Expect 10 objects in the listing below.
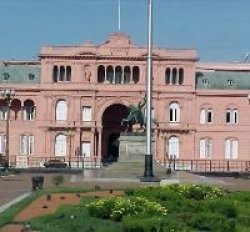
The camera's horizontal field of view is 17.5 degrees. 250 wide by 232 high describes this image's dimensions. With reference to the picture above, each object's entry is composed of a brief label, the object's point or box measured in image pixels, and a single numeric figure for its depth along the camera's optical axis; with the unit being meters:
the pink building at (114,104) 100.50
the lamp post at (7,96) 73.50
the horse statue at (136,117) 69.50
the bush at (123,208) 20.30
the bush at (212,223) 18.17
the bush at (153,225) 17.06
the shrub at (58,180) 43.12
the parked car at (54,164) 87.09
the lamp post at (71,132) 99.88
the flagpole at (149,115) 44.97
